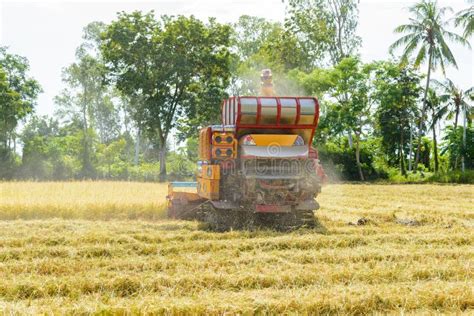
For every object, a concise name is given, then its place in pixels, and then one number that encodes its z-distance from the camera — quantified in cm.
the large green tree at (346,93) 3491
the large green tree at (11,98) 3728
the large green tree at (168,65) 3425
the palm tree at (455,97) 4088
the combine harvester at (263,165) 1101
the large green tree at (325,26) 4166
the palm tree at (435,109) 4153
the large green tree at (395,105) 3606
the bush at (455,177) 3219
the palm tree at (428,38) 3572
